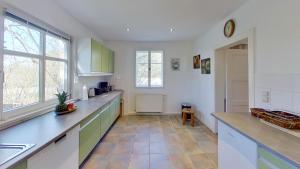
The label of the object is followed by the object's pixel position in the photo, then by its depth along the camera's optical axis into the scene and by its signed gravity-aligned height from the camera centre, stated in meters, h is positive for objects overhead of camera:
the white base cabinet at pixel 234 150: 1.14 -0.65
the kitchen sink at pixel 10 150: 0.88 -0.48
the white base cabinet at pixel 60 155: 1.05 -0.66
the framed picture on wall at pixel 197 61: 3.86 +0.71
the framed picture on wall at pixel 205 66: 3.28 +0.49
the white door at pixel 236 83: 2.88 +0.02
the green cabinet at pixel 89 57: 2.75 +0.61
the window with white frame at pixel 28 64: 1.49 +0.29
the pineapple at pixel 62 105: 1.87 -0.29
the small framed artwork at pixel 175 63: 4.46 +0.74
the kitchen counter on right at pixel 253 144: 0.89 -0.47
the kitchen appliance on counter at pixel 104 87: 3.80 -0.06
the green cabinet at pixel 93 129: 1.84 -0.75
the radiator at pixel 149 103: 4.41 -0.61
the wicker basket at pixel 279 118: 1.17 -0.33
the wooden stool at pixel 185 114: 3.56 -0.81
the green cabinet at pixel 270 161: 0.86 -0.54
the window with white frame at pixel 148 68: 4.50 +0.58
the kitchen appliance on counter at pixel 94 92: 3.32 -0.18
